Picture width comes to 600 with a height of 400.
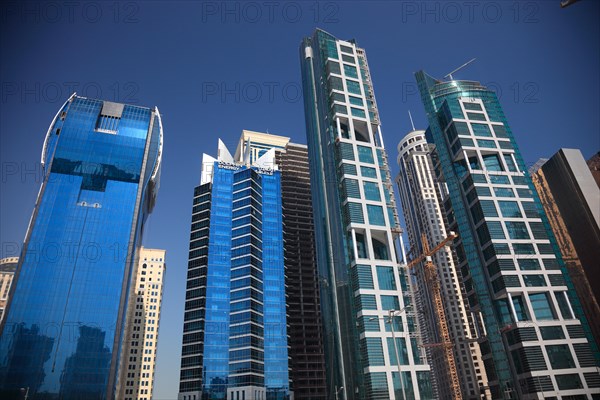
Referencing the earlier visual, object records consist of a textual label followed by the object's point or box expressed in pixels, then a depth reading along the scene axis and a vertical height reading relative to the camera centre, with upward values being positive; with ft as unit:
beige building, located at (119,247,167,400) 490.49 +123.61
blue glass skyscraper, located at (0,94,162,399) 336.08 +150.10
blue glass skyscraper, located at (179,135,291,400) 357.20 +119.82
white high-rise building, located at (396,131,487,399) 526.16 +130.08
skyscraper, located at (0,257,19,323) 557.54 +206.10
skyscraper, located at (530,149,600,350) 351.87 +148.17
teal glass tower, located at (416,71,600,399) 264.31 +99.17
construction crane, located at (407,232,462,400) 402.93 +104.43
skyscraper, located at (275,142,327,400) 416.46 +147.32
